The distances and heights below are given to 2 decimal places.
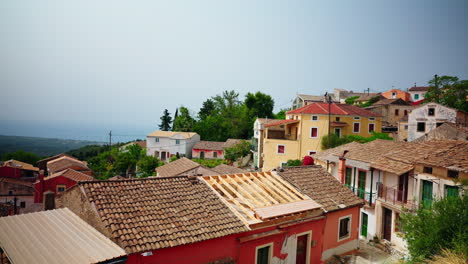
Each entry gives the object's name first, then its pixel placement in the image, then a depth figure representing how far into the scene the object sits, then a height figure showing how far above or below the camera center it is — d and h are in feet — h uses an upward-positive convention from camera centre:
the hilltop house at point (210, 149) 181.16 -14.17
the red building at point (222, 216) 27.94 -10.34
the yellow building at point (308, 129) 120.26 +1.20
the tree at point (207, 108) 253.77 +17.73
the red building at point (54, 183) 116.78 -25.51
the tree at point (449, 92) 126.33 +20.88
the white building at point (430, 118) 107.45 +6.89
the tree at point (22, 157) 203.92 -25.96
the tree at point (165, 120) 258.57 +5.64
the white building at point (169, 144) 187.32 -11.80
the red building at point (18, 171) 144.56 -26.50
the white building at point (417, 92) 210.38 +31.93
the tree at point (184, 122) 229.45 +4.13
